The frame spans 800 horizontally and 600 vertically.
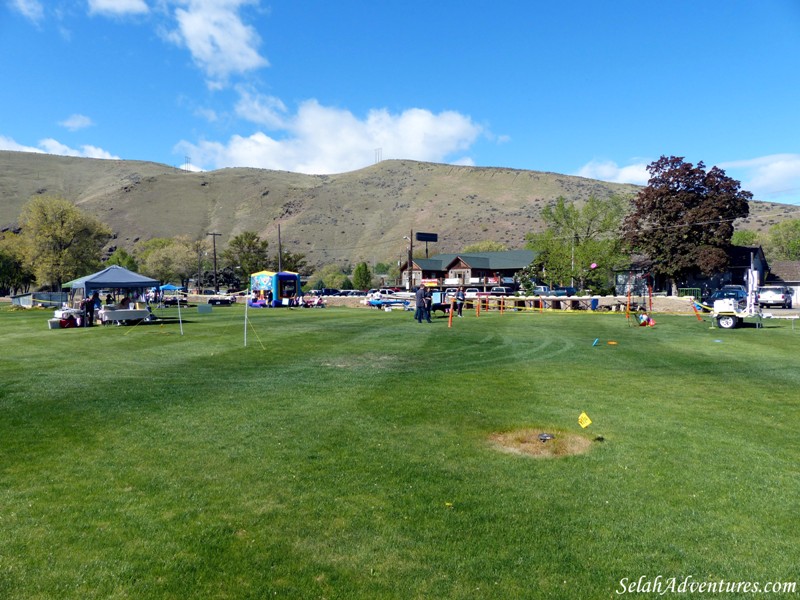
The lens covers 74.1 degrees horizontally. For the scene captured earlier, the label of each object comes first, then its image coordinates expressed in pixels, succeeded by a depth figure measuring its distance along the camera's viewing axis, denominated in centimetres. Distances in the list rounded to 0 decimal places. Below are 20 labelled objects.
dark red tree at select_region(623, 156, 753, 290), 5069
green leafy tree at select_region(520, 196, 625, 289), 6178
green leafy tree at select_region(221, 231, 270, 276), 8706
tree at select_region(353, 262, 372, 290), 8350
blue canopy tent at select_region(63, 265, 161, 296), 2789
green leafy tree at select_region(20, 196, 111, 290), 6612
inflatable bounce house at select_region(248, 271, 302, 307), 4825
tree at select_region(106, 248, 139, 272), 9112
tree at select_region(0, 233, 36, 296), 7350
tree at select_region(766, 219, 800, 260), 9388
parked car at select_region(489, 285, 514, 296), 7162
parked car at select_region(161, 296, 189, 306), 4723
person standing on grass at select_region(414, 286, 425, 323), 2692
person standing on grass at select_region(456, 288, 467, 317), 3256
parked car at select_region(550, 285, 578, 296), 5819
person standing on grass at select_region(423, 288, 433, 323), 2702
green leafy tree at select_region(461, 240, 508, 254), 10319
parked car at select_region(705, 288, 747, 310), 4308
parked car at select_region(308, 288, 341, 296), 7081
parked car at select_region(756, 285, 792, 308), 4350
